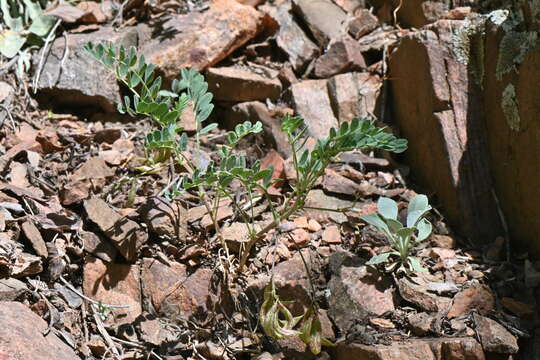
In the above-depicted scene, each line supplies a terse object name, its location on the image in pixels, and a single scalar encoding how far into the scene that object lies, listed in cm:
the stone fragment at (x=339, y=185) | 326
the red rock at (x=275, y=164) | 322
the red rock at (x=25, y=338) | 220
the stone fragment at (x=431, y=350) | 255
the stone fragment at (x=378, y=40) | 378
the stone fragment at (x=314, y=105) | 356
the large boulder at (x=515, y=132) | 293
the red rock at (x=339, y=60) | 371
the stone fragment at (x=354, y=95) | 360
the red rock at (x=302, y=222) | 306
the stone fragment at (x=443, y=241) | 308
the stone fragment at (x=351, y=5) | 405
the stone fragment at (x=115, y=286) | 273
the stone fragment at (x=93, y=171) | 311
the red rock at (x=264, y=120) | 345
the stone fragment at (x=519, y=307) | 274
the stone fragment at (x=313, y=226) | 307
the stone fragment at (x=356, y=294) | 275
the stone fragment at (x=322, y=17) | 385
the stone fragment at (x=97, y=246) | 278
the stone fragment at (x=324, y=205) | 314
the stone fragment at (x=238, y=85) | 361
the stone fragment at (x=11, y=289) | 247
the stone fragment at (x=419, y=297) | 276
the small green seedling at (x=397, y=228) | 280
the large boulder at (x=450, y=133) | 315
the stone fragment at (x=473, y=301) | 275
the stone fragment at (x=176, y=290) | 279
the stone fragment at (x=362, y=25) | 390
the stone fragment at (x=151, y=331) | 266
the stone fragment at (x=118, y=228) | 279
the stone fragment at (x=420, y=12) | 370
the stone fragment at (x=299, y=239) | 297
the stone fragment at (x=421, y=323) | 267
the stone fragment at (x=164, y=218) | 289
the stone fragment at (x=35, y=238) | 267
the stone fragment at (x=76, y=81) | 356
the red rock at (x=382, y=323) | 271
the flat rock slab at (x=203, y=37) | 361
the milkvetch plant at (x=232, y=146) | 246
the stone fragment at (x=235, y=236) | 289
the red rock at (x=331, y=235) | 302
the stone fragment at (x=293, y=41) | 382
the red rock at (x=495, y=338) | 258
